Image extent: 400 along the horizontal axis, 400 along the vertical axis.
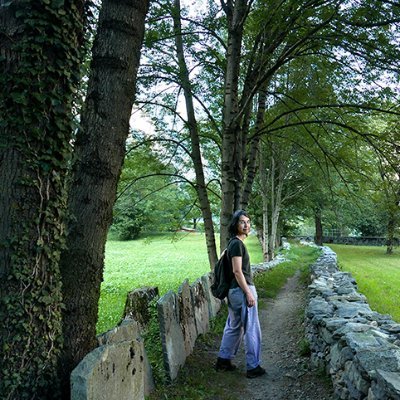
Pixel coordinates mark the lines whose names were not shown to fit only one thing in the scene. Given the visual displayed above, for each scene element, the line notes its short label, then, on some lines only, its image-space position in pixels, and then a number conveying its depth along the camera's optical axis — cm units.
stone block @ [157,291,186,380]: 406
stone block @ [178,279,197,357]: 483
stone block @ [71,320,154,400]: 216
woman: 449
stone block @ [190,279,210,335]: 561
